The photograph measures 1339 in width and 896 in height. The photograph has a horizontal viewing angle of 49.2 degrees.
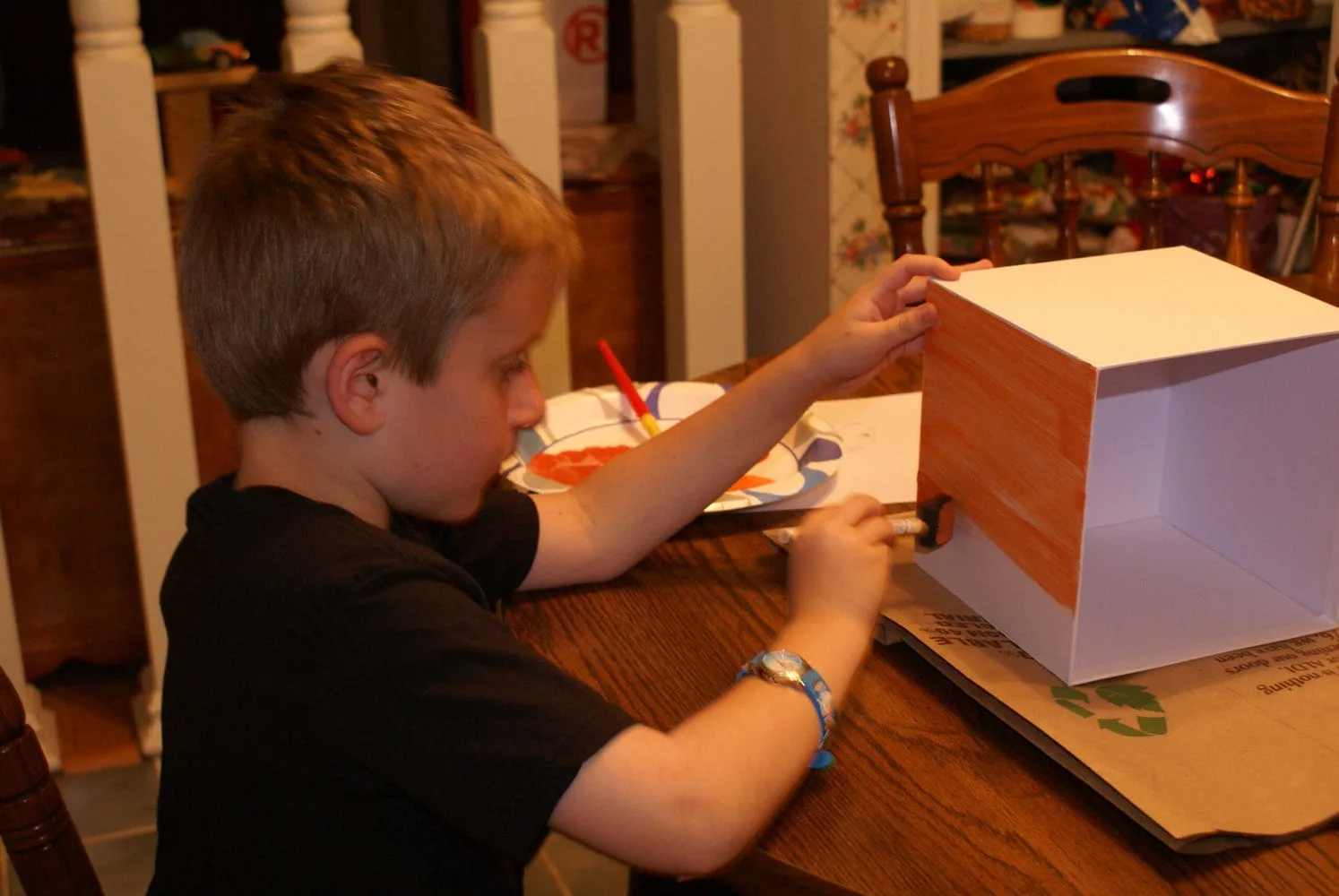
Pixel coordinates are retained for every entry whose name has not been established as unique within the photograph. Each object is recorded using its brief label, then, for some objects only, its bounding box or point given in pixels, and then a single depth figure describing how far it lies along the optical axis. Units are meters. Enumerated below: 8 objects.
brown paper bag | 0.69
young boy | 0.73
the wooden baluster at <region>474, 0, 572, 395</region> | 1.80
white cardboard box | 0.80
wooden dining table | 0.67
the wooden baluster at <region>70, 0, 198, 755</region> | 1.67
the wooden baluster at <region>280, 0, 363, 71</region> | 1.75
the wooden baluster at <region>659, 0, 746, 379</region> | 1.91
